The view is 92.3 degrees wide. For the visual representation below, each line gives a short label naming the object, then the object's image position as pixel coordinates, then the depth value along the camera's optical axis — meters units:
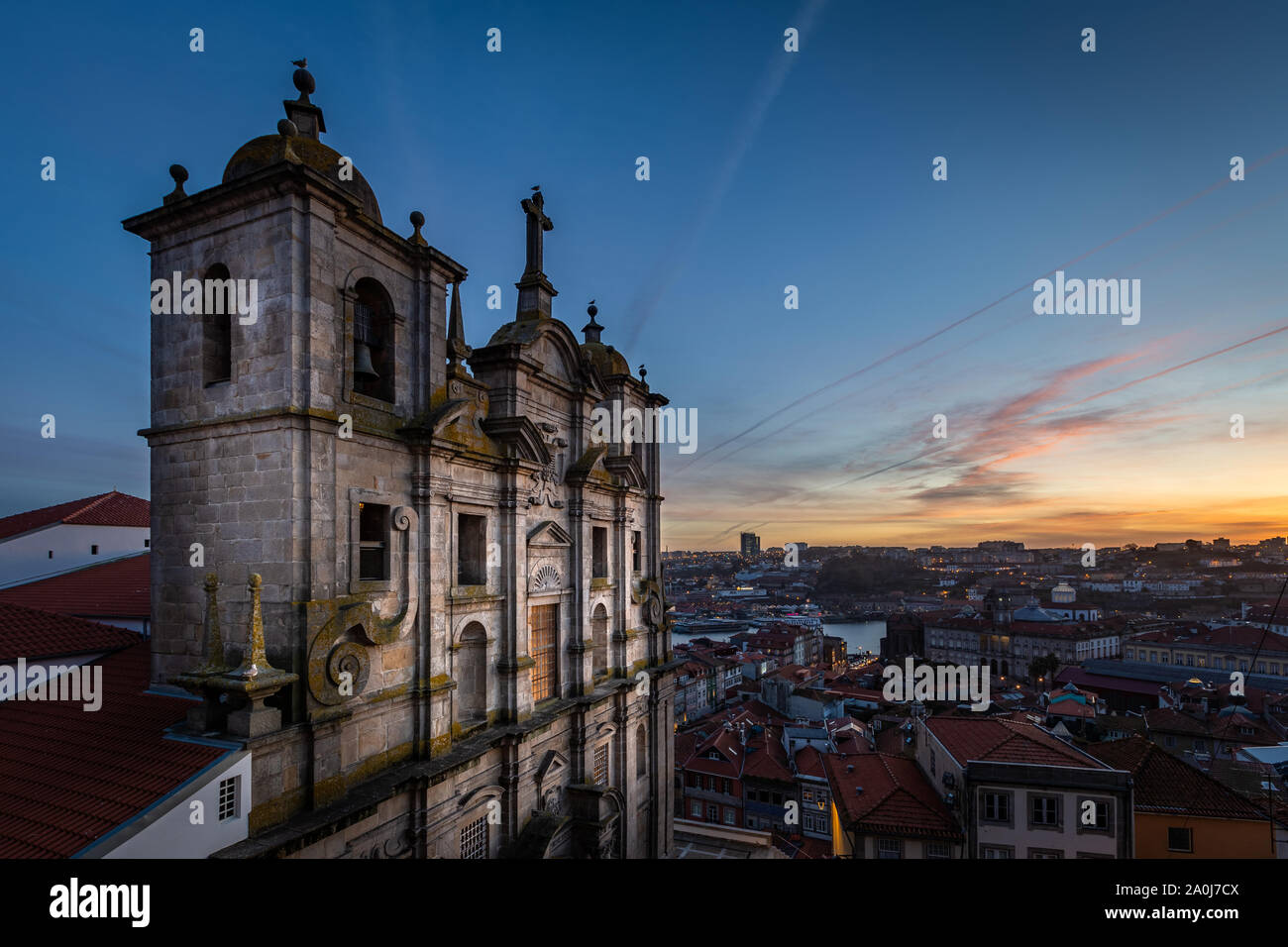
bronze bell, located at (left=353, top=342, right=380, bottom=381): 13.37
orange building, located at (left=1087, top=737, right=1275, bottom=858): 25.34
